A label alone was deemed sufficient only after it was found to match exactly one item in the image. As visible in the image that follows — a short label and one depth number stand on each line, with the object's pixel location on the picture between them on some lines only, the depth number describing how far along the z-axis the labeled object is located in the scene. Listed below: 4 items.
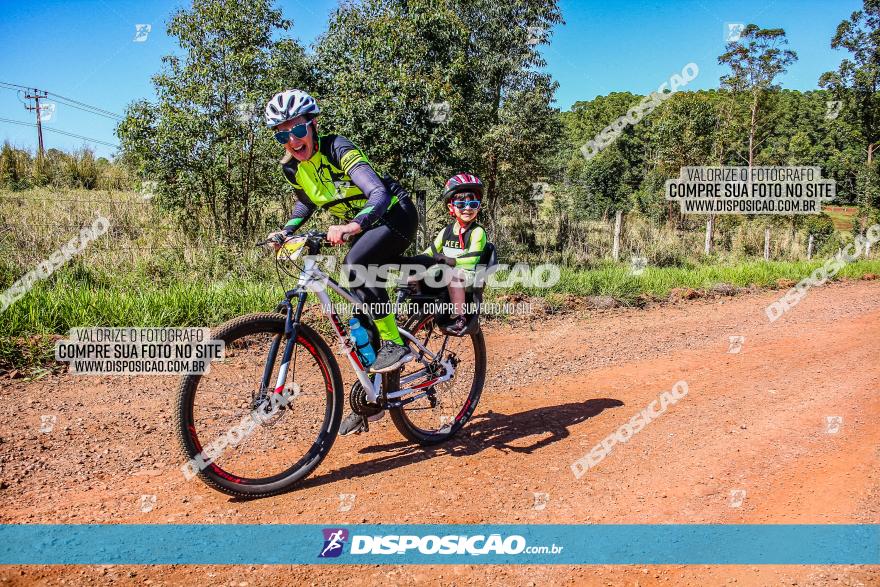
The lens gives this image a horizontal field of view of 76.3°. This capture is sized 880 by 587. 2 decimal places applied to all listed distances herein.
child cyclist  4.61
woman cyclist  3.78
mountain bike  3.62
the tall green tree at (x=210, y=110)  12.38
